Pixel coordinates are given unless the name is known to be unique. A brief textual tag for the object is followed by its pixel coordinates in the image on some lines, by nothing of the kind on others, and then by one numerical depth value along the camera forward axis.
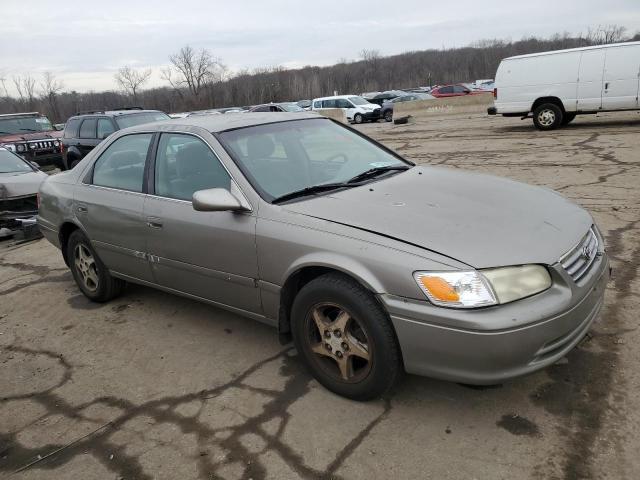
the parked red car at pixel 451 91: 31.70
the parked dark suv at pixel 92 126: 11.49
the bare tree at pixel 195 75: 93.00
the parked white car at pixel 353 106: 28.50
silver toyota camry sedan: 2.39
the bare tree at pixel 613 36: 78.00
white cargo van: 12.48
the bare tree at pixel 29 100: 73.50
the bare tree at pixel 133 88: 90.32
